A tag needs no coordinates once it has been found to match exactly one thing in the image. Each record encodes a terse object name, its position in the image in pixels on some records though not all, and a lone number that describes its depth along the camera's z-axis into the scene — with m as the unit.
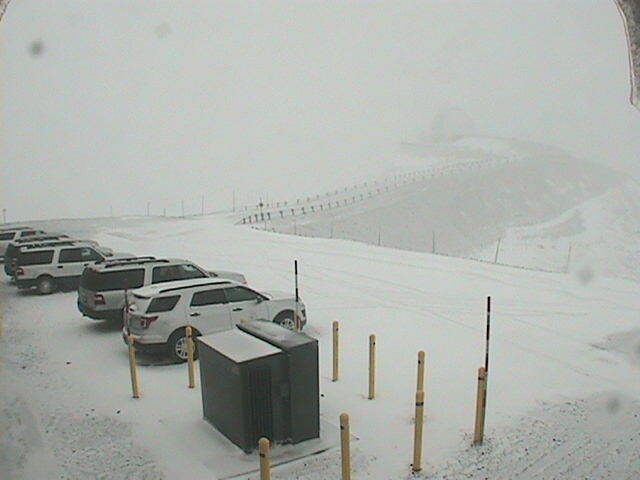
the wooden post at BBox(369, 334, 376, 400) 9.46
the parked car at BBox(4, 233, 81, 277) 18.27
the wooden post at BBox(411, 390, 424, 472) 7.26
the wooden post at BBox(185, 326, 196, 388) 9.89
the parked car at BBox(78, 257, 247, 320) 13.12
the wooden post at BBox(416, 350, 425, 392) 8.87
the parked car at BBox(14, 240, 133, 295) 16.97
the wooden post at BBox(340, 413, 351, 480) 6.72
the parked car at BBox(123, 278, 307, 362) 10.84
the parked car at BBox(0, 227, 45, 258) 23.19
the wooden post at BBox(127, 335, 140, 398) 9.36
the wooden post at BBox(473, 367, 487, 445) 7.79
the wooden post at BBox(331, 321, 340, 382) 10.21
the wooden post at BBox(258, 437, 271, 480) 6.18
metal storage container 7.56
